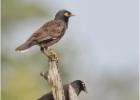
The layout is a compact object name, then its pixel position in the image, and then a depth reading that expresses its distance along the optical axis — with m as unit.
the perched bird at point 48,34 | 19.38
